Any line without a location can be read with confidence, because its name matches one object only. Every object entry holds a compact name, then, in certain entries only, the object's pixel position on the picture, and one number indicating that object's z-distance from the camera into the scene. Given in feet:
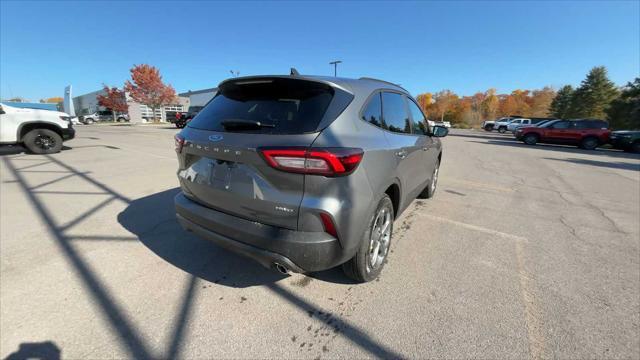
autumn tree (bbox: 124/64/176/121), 138.21
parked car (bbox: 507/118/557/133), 101.61
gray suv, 6.21
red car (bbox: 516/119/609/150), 56.85
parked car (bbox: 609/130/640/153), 55.83
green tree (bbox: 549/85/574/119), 152.76
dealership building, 158.51
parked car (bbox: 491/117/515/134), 117.54
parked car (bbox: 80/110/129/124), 138.55
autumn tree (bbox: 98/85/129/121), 155.12
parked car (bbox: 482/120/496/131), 128.16
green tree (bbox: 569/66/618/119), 137.59
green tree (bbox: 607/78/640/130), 97.04
